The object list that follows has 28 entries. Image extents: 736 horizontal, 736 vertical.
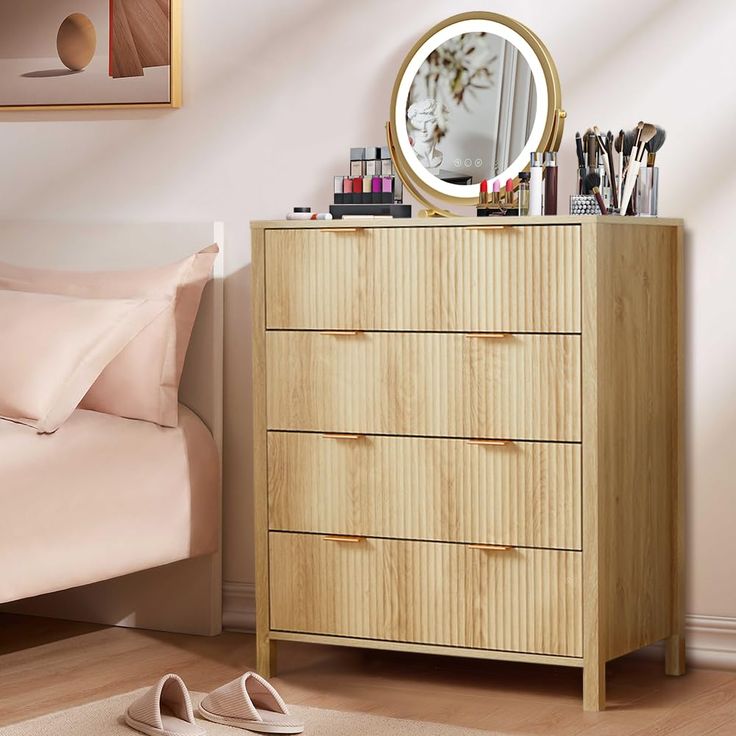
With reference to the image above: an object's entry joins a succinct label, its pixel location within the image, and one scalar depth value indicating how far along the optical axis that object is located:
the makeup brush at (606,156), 4.29
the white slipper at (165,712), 3.78
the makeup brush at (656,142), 4.37
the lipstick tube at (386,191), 4.59
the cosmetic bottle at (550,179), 4.26
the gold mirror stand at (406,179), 4.72
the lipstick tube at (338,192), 4.61
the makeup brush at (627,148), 4.34
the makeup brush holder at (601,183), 4.27
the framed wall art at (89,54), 5.18
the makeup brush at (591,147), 4.32
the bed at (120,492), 4.23
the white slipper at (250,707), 3.82
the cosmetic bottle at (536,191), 4.21
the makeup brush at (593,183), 4.23
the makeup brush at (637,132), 4.35
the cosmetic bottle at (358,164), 4.68
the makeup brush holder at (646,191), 4.31
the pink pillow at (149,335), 4.75
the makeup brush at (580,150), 4.30
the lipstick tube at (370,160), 4.68
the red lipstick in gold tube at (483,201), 4.32
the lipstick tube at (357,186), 4.61
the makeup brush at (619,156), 4.28
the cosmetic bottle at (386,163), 4.65
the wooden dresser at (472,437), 3.98
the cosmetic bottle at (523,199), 4.27
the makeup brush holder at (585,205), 4.18
